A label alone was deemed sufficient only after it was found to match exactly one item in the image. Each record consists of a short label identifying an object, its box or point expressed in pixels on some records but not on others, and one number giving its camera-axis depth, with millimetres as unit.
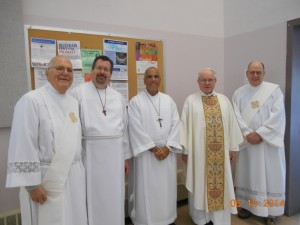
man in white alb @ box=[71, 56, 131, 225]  2131
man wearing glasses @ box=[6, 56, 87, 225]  1652
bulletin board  2408
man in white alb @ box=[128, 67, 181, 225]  2494
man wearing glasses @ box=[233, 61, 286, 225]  2730
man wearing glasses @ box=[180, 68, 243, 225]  2631
